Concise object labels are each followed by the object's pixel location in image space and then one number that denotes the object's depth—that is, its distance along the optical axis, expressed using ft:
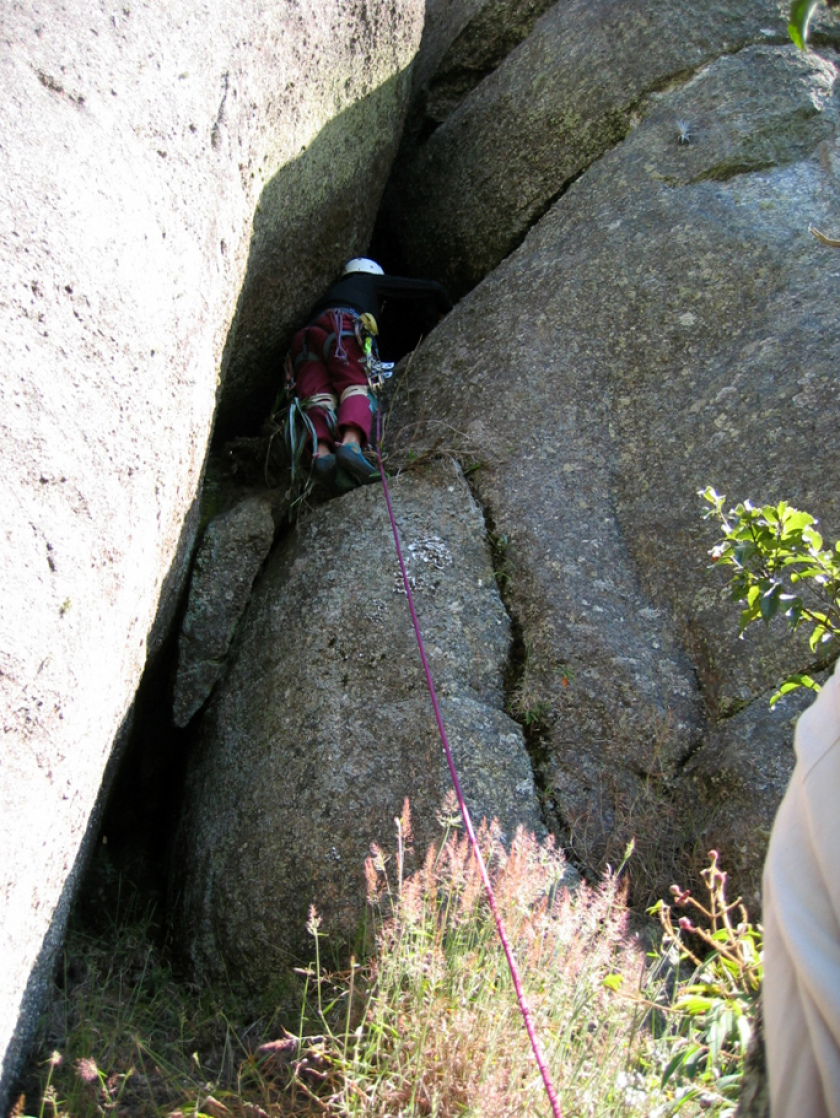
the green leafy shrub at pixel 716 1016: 6.82
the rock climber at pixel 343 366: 15.40
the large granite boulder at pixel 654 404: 12.57
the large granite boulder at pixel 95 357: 8.51
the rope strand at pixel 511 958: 6.18
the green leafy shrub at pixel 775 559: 9.50
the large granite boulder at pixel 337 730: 11.47
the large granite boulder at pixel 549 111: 18.95
